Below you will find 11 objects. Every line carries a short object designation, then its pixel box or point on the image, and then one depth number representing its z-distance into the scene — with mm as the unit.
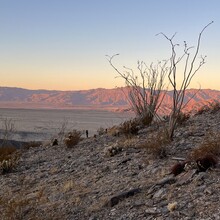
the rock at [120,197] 5222
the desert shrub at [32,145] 13984
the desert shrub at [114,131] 11213
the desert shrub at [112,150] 8439
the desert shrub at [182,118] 10658
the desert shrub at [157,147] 7073
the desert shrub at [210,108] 13300
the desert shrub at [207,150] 5811
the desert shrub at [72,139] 11432
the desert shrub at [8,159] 9157
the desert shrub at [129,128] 10359
